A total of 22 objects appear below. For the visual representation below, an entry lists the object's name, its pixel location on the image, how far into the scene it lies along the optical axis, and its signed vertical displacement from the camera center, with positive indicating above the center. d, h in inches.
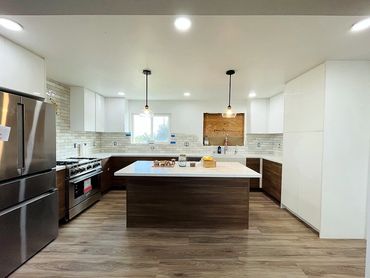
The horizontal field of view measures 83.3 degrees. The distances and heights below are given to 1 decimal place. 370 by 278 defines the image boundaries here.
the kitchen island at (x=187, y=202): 121.7 -39.4
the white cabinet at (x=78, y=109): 171.6 +19.8
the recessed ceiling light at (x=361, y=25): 70.3 +39.1
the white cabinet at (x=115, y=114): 214.2 +19.9
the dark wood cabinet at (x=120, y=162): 204.1 -27.9
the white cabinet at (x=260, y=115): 211.5 +20.5
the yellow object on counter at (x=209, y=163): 132.0 -18.0
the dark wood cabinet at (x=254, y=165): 205.5 -29.5
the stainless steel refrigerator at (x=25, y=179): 78.2 -20.0
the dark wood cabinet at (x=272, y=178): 165.9 -37.2
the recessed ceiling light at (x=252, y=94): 183.0 +37.9
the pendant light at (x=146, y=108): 124.9 +16.5
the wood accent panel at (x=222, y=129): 228.1 +6.5
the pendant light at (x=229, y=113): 128.7 +13.9
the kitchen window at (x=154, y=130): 230.5 +4.4
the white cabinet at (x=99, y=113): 195.2 +19.6
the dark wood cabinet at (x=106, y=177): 182.1 -39.9
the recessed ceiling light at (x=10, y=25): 72.5 +38.7
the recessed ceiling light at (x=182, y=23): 70.1 +38.9
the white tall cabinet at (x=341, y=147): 107.8 -5.6
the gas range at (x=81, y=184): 127.9 -34.9
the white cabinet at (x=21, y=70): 85.7 +28.5
